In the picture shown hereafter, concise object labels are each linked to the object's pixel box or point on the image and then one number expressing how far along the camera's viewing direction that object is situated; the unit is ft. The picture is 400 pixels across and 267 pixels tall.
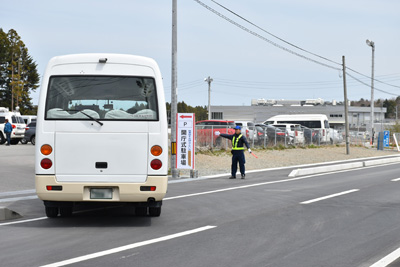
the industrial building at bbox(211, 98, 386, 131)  345.31
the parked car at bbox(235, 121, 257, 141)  110.32
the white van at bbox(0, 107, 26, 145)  119.14
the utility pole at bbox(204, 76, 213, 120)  233.80
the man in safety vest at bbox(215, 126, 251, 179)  62.44
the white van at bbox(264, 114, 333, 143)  173.16
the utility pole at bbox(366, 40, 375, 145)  156.62
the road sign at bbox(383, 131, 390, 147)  161.07
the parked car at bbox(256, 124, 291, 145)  115.24
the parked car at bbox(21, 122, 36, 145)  118.93
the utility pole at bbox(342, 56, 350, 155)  129.39
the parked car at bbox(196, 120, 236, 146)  97.14
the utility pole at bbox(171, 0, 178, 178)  64.90
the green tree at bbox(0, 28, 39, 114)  242.17
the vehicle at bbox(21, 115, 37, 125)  158.52
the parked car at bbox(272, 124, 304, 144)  130.82
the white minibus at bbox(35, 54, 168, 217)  29.43
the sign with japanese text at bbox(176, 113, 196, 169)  63.87
